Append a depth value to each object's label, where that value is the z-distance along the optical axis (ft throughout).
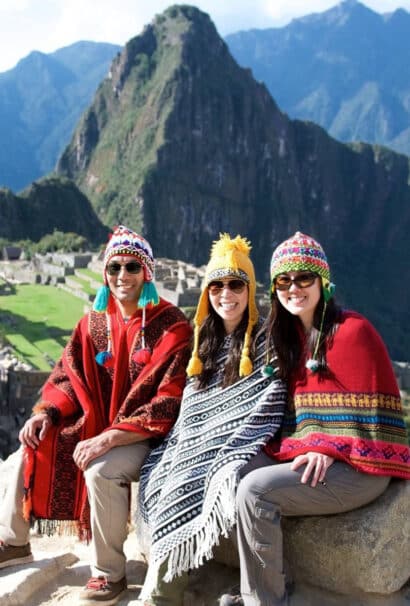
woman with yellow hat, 8.73
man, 9.58
